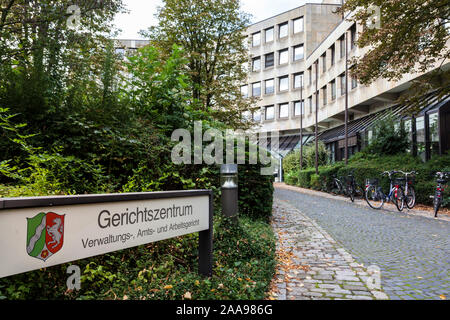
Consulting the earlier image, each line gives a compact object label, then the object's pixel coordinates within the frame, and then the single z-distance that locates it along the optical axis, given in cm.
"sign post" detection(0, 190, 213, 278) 179
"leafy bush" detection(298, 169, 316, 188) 2425
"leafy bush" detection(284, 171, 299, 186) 2855
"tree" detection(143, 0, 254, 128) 1406
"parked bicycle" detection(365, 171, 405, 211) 1084
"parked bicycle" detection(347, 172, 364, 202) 1428
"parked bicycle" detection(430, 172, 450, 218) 954
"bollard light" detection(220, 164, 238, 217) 450
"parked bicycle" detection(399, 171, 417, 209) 1094
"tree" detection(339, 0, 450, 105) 937
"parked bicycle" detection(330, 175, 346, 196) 1688
